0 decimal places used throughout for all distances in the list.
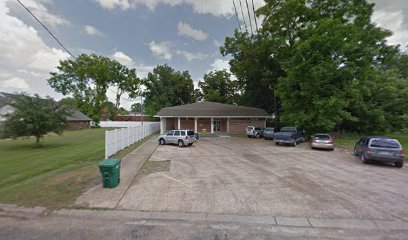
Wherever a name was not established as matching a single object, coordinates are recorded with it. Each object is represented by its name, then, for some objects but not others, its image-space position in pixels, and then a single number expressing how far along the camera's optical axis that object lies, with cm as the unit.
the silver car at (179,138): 1658
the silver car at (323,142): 1491
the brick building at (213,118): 3048
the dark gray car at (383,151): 954
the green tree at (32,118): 1484
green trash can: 607
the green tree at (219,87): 4666
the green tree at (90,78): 4725
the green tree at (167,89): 4388
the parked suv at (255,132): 2514
